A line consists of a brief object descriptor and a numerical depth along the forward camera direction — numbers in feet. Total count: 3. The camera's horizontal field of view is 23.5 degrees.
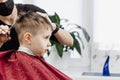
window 10.05
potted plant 9.50
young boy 4.47
